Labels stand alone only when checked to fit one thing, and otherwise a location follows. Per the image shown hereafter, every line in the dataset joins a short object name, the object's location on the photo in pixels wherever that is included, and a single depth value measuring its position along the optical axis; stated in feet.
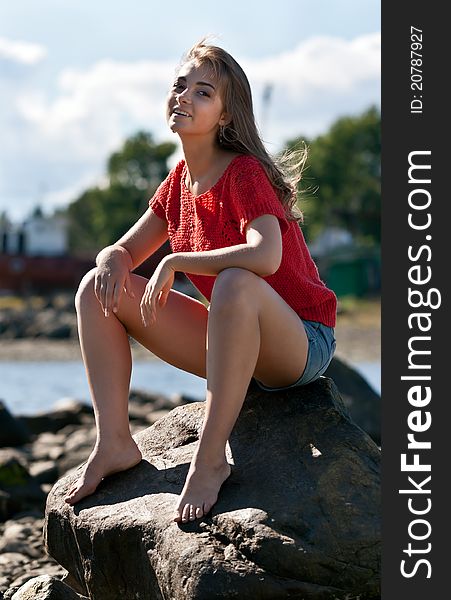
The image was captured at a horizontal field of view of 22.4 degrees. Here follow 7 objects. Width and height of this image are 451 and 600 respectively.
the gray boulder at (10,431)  34.53
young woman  12.86
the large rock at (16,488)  24.79
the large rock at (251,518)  12.17
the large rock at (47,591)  13.56
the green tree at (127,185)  194.39
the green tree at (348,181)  187.83
